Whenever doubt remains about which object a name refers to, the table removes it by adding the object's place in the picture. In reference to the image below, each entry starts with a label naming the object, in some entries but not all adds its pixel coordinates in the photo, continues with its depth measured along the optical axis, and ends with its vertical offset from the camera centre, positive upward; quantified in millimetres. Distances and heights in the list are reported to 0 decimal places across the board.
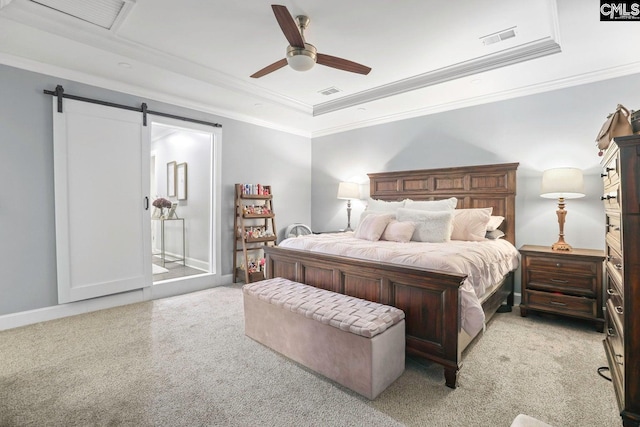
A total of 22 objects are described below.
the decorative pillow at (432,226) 3033 -224
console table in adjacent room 5773 -917
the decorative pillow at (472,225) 3240 -226
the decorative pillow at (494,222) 3402 -206
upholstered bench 1764 -879
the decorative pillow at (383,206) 3859 -25
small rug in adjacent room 4998 -1183
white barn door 3076 +22
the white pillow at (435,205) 3488 -8
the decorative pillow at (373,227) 3193 -252
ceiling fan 1961 +1208
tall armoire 1484 -336
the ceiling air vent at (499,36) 2527 +1498
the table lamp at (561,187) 2949 +183
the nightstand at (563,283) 2717 -759
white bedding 1931 -422
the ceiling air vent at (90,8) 2195 +1496
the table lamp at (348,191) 4879 +217
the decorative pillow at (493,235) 3342 -345
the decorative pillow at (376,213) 3412 -107
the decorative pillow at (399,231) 3068 -291
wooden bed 1905 -596
